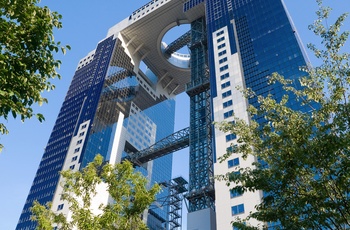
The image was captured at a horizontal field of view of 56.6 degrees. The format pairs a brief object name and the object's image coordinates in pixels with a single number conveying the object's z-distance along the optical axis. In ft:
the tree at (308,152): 38.09
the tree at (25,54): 30.71
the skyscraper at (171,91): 198.49
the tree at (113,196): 51.67
